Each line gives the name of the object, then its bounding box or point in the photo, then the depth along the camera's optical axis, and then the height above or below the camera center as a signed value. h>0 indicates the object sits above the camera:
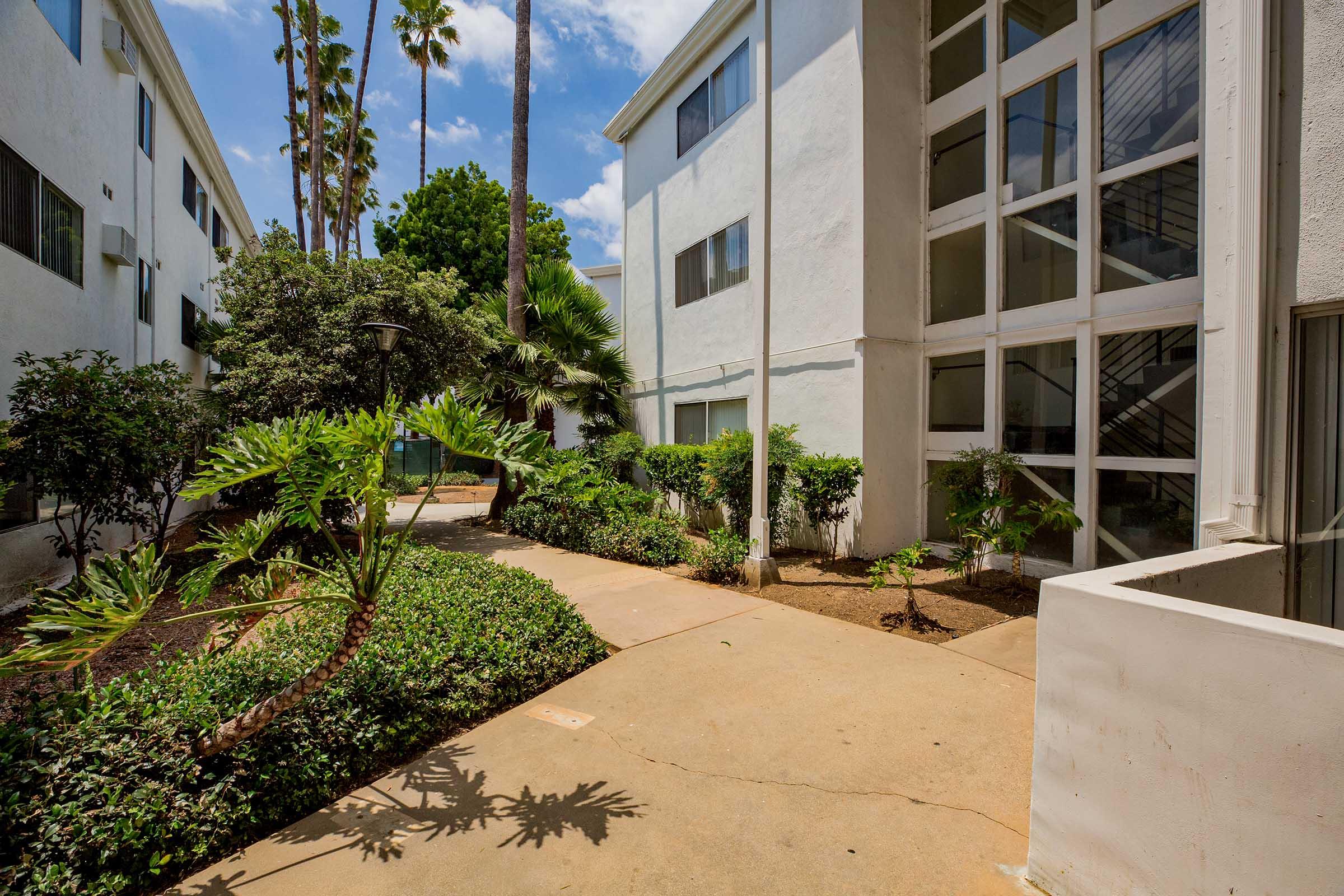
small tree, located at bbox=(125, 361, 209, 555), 5.95 +0.06
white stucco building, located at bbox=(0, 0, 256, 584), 5.97 +3.11
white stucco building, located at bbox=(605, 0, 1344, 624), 3.78 +1.87
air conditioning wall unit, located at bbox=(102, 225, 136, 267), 7.84 +2.55
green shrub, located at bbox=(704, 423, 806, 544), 7.96 -0.39
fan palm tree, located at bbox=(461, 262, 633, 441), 11.27 +1.66
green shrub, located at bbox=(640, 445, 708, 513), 9.56 -0.43
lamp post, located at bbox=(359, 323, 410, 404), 7.90 +1.38
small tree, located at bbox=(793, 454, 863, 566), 7.36 -0.50
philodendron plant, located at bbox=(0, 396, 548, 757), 2.33 -0.36
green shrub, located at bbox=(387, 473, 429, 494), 17.28 -1.23
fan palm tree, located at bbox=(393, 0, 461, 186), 22.66 +15.97
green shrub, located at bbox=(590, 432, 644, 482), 11.51 -0.16
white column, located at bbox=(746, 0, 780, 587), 6.59 +0.83
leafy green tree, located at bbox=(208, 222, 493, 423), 8.18 +1.67
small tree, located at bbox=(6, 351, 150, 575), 5.32 +0.01
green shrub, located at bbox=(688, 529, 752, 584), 6.80 -1.28
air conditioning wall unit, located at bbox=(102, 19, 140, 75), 7.93 +5.27
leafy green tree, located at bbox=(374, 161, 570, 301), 21.52 +7.68
